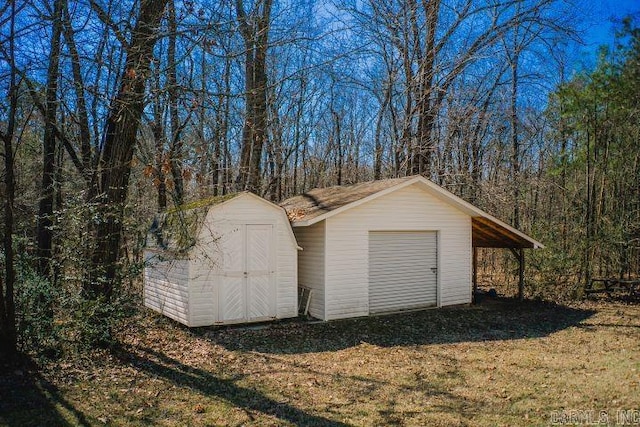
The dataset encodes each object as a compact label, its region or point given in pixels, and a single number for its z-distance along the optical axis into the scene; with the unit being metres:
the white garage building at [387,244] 11.56
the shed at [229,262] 10.28
